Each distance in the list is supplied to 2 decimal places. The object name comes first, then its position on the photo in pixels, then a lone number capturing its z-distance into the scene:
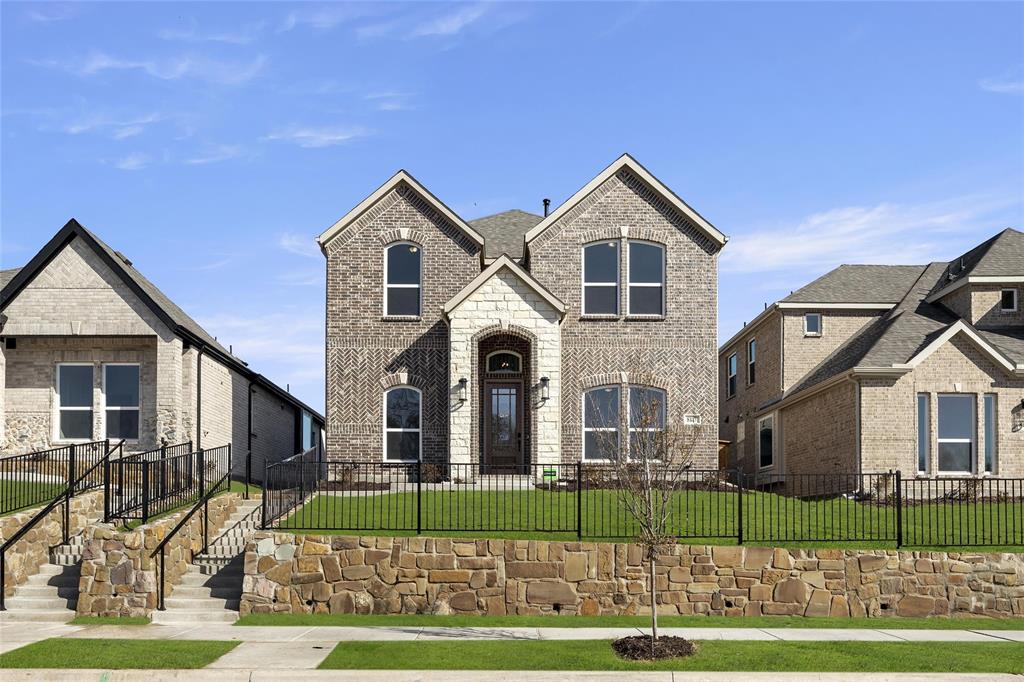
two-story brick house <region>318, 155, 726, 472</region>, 25.55
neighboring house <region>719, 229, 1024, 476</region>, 24.42
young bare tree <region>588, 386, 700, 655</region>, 13.47
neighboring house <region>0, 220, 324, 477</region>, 24.23
